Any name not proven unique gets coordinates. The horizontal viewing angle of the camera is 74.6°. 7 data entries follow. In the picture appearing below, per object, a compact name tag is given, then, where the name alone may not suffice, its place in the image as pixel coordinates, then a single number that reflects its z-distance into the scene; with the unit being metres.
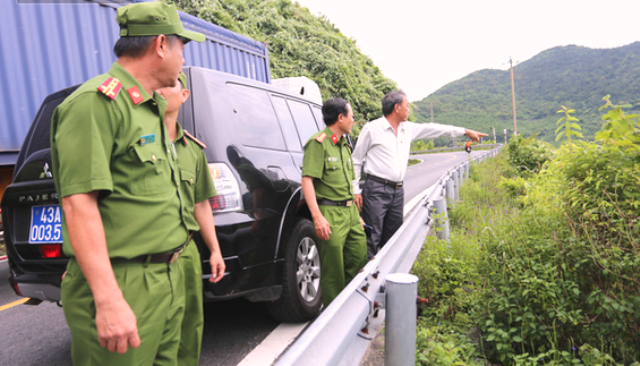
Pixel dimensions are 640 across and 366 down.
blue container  4.80
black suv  2.63
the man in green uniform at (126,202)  1.28
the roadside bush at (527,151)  10.72
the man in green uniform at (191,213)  1.89
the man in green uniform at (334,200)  3.19
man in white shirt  4.06
